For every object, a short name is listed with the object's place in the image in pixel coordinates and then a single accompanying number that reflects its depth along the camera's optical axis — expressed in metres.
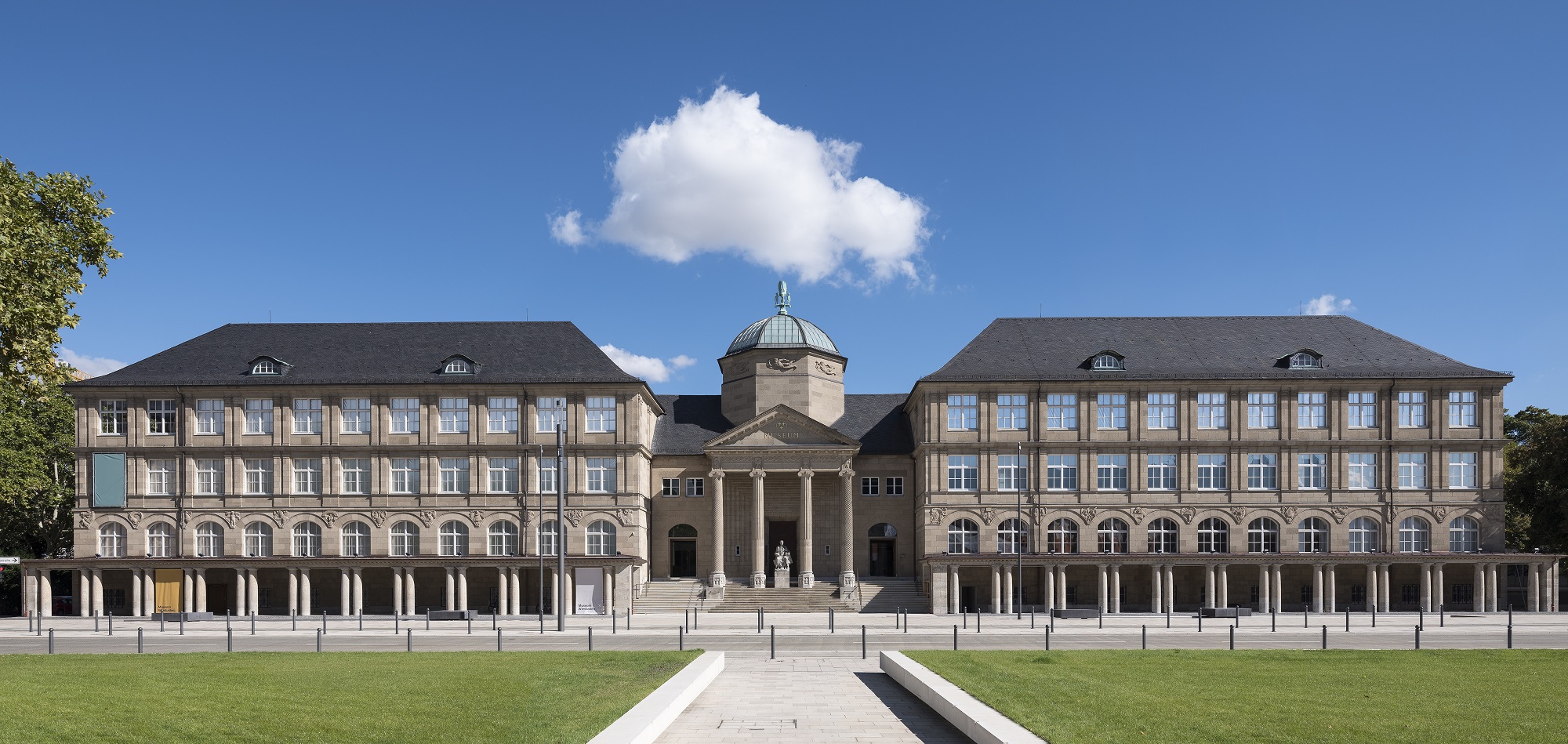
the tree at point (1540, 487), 64.38
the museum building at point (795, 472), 62.41
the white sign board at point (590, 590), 61.12
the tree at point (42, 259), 33.34
